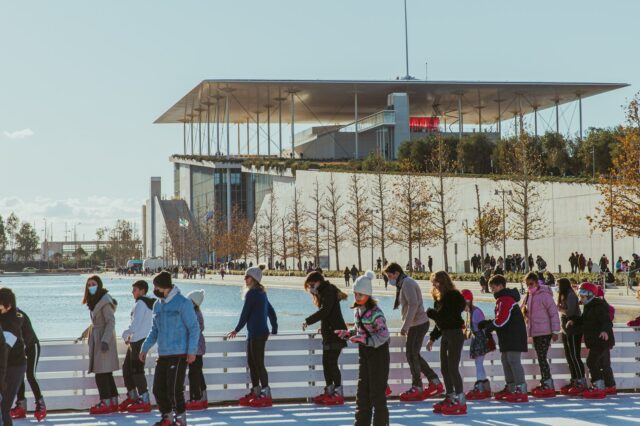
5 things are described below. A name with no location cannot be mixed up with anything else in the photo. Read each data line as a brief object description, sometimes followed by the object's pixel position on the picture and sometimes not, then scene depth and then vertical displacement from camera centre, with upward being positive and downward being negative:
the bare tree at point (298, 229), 73.25 +2.60
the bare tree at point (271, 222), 80.11 +3.62
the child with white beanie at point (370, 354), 9.38 -0.82
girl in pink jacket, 12.87 -0.79
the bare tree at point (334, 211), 67.88 +3.76
